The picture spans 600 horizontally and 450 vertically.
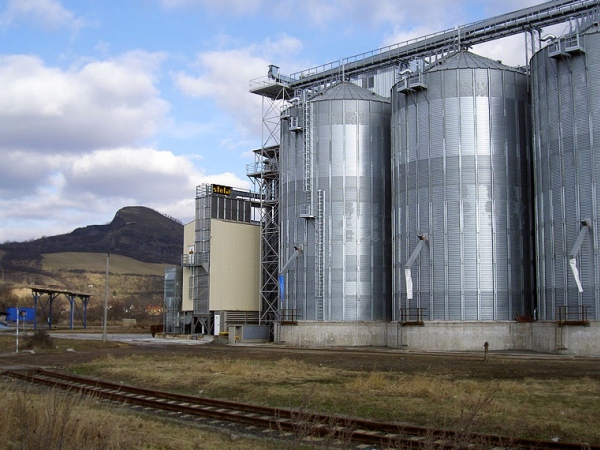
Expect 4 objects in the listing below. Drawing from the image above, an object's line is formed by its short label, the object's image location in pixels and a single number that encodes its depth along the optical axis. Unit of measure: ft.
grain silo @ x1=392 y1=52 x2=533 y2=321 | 177.88
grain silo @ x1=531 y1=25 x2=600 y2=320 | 154.51
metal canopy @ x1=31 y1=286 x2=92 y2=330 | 347.54
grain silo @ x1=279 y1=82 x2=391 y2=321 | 212.64
